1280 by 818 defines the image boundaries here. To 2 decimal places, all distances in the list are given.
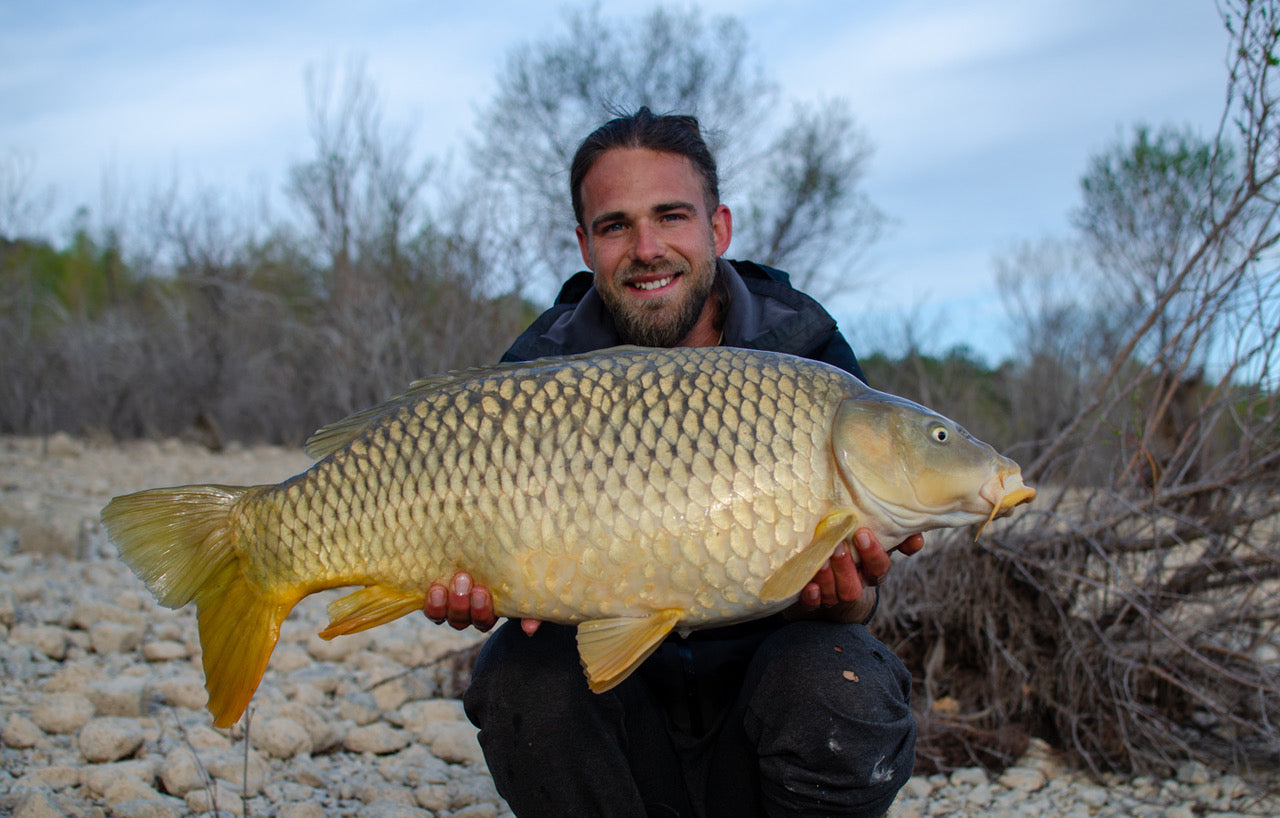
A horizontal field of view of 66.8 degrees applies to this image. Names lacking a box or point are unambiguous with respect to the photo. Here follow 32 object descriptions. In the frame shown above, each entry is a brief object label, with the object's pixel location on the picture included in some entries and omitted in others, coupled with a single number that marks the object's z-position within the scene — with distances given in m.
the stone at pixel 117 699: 2.54
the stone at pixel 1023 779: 2.69
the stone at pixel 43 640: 2.98
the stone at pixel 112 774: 2.12
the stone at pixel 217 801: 2.10
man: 1.68
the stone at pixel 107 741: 2.30
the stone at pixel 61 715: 2.41
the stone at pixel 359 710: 2.94
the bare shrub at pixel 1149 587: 2.74
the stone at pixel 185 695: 2.72
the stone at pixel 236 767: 2.29
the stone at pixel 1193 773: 2.67
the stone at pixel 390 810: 2.30
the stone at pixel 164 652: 3.14
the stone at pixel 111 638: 3.13
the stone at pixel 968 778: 2.69
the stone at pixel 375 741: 2.73
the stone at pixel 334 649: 3.45
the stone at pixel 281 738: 2.53
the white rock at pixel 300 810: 2.18
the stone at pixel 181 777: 2.20
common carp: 1.56
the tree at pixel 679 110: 13.47
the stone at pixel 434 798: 2.42
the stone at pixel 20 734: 2.31
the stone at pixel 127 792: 2.10
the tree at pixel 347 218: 11.12
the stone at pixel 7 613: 3.11
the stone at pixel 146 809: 2.04
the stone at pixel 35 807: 1.88
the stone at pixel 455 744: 2.75
